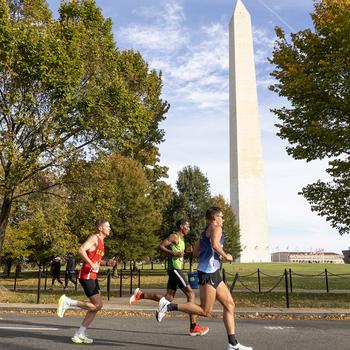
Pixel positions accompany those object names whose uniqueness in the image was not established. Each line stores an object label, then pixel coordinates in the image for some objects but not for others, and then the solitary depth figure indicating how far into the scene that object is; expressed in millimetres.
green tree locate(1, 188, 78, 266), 18703
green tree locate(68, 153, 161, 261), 32875
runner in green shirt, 7561
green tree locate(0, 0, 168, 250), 15547
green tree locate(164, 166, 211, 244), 39375
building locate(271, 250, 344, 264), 120375
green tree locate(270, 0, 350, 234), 14820
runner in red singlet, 6727
